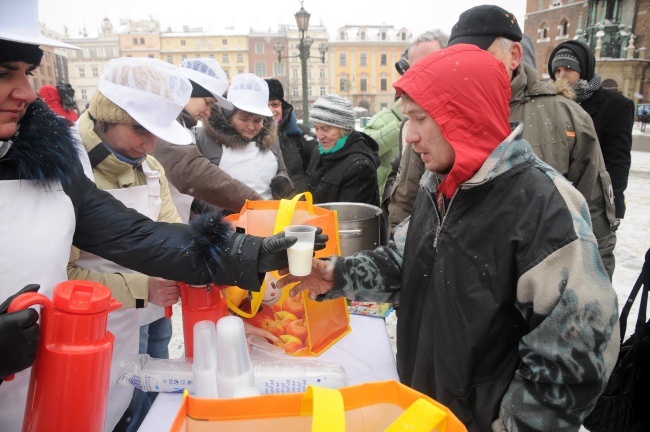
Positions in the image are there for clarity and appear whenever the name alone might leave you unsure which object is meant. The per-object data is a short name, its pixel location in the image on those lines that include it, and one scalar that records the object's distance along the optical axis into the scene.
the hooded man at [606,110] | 3.44
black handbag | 1.79
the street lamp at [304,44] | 12.61
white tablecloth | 1.54
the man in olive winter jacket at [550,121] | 2.39
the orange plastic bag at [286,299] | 1.92
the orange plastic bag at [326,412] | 0.91
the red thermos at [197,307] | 1.65
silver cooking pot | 2.48
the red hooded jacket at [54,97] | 7.40
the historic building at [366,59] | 63.84
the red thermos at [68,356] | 1.06
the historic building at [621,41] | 27.30
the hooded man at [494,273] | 1.22
